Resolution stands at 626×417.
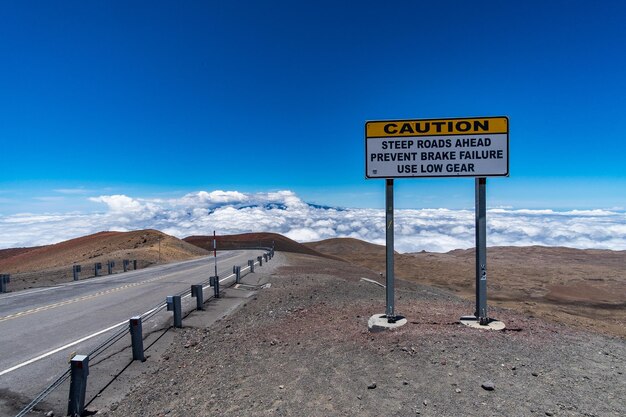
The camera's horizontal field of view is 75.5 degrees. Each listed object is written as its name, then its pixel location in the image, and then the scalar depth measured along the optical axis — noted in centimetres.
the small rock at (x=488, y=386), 517
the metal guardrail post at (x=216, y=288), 1612
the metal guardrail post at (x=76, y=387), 589
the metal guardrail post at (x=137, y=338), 837
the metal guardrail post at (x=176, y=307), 1107
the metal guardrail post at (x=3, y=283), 2018
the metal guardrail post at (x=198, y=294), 1370
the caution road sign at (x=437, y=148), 859
